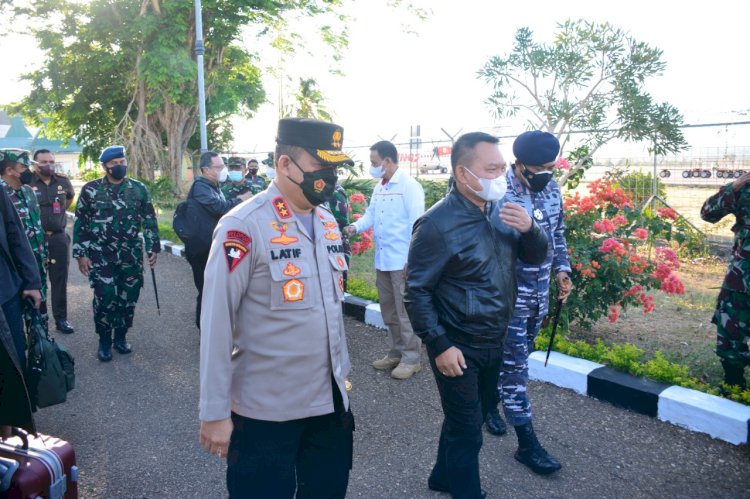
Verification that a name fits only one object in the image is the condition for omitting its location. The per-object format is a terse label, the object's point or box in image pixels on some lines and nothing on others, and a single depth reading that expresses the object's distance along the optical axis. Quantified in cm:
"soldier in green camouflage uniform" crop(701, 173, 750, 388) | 377
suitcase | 216
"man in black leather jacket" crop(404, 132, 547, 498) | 271
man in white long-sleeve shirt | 490
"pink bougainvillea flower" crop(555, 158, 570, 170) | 564
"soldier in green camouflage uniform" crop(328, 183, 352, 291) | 590
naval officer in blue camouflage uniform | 332
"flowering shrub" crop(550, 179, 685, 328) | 489
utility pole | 1198
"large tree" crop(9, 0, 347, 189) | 1686
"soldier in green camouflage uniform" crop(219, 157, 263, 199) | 733
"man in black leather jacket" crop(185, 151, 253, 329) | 545
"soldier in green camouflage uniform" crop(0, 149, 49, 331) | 486
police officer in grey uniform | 198
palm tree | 2050
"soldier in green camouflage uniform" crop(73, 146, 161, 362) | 537
